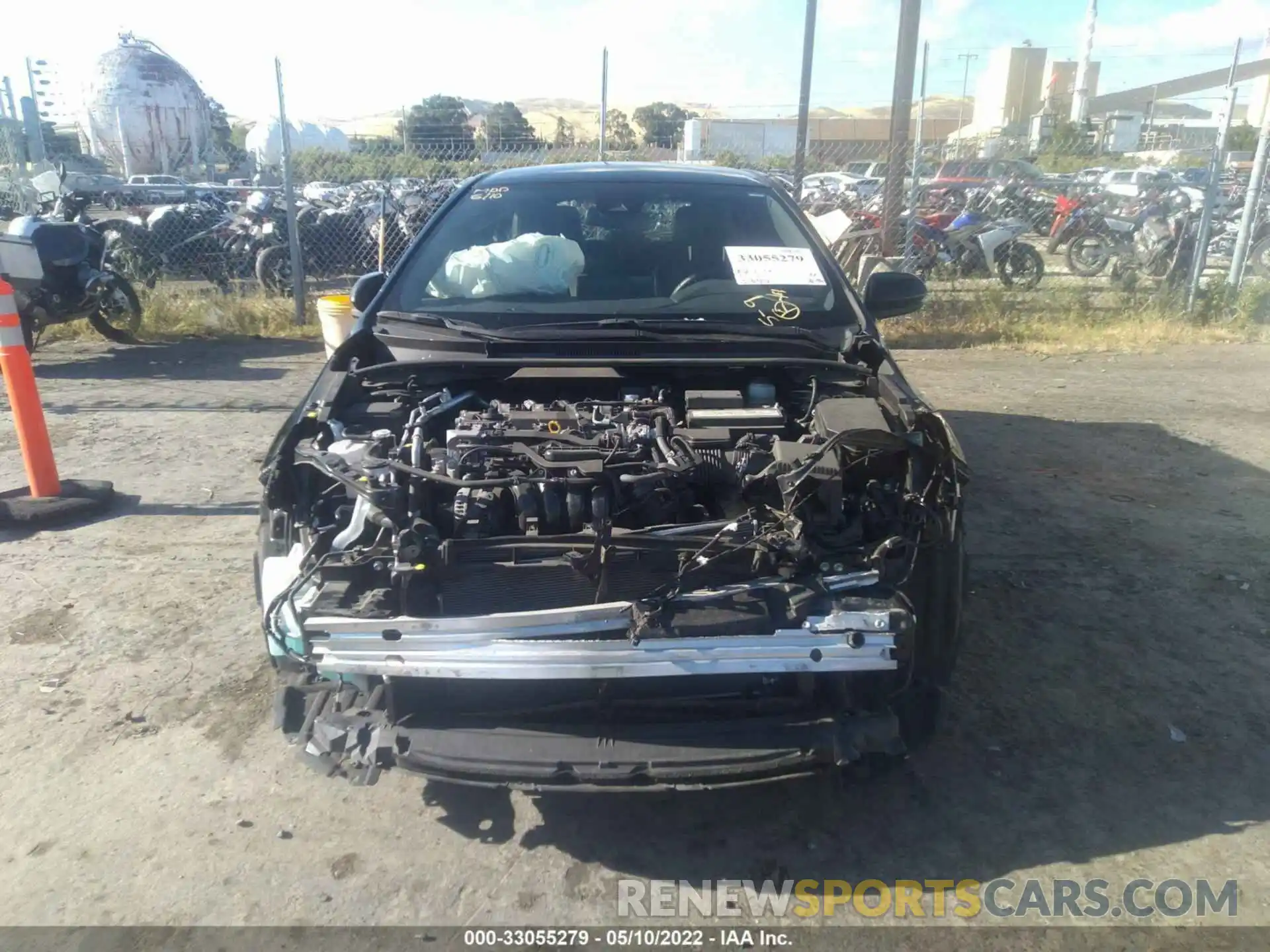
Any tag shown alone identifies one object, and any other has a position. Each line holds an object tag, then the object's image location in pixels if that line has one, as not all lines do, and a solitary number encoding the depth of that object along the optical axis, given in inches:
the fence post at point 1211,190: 359.6
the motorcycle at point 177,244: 481.1
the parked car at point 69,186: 417.7
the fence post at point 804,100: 360.8
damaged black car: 90.4
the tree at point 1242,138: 1130.7
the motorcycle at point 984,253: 462.0
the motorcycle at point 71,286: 327.6
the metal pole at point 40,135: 490.6
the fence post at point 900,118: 362.6
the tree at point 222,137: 1208.2
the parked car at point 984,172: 669.9
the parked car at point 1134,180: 510.9
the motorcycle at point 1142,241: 451.2
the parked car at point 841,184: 652.7
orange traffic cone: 190.1
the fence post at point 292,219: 361.7
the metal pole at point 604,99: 417.4
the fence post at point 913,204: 373.7
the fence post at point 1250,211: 366.0
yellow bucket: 274.7
